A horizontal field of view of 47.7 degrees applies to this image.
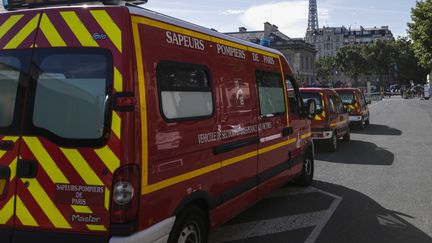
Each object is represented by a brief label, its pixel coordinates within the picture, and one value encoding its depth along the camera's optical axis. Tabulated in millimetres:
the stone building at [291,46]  98000
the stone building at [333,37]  176250
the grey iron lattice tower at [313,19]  178000
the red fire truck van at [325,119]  13031
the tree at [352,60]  107438
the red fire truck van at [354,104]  19938
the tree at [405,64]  110312
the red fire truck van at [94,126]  3457
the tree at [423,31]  26297
